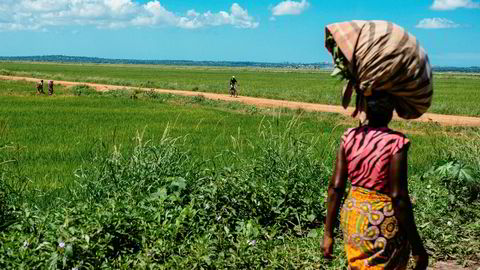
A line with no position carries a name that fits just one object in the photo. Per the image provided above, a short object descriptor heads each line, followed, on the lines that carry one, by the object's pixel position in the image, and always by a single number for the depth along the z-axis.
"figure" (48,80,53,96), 29.75
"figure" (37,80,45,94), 30.74
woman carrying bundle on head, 2.47
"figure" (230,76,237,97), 32.03
